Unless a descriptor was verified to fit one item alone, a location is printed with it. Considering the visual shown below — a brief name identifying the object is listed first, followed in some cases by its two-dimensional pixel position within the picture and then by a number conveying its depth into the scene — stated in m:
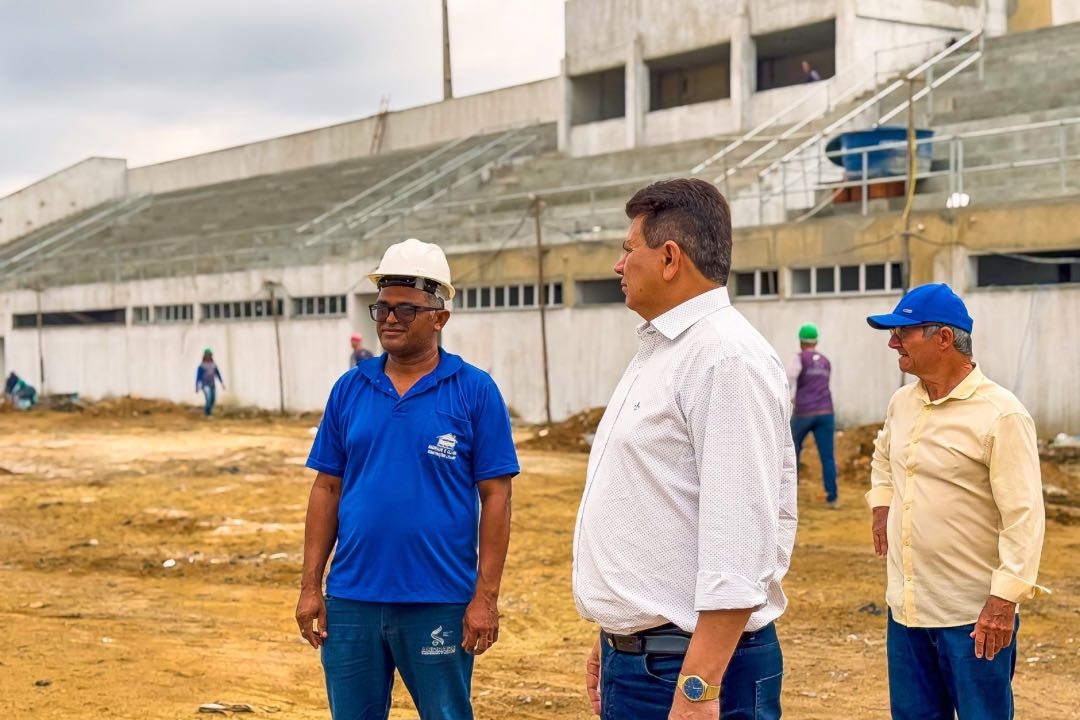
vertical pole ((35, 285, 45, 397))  38.44
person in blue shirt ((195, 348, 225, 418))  29.89
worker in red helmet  20.18
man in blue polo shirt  4.18
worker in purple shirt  13.30
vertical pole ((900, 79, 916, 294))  17.81
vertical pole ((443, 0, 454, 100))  55.06
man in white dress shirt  2.85
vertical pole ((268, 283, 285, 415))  30.39
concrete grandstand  18.19
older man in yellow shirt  4.13
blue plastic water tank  19.55
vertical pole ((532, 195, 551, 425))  23.45
